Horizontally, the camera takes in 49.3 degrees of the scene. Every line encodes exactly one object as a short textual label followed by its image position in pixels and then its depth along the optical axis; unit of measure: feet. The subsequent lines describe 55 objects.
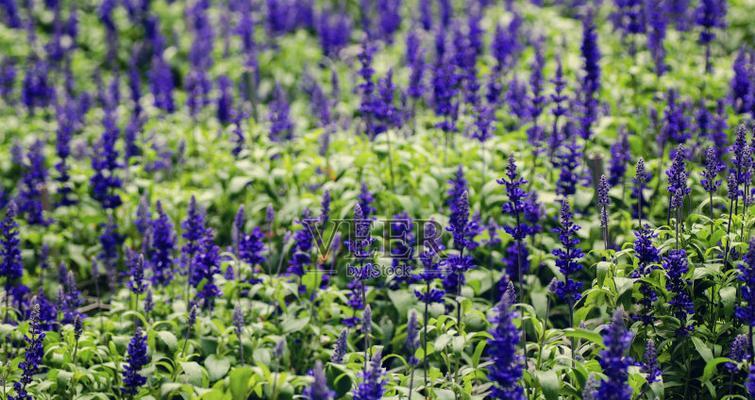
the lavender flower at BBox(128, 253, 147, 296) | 16.63
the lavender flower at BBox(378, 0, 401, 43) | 38.95
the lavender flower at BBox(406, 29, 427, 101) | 24.41
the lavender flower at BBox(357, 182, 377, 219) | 19.29
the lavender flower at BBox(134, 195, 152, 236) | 21.59
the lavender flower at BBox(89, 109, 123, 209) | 23.59
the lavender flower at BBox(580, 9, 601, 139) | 22.27
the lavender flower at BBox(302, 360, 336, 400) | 10.85
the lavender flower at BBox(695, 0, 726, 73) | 26.22
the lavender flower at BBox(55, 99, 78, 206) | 24.50
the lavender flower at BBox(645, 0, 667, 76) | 26.40
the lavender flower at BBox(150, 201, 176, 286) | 19.48
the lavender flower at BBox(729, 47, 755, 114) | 22.97
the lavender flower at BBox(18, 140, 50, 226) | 23.83
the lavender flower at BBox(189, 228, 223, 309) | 17.99
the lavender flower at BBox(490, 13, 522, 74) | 26.73
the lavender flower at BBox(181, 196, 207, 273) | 18.15
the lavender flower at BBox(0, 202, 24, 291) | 18.26
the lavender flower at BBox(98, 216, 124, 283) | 21.84
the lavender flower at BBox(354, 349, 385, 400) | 11.79
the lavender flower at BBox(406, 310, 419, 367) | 12.98
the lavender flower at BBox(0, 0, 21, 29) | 43.65
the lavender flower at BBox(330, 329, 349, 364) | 13.89
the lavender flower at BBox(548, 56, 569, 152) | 21.13
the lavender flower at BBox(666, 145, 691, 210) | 14.84
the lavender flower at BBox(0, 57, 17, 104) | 35.96
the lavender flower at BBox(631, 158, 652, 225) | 15.51
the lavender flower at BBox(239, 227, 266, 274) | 18.62
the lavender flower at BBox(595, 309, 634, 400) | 11.15
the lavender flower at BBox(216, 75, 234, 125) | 31.58
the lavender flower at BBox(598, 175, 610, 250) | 14.56
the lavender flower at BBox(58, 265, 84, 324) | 17.67
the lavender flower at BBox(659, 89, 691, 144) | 22.13
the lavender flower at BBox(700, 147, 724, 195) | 15.02
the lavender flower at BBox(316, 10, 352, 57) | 36.78
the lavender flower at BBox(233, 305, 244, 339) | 14.24
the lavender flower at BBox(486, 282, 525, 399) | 11.55
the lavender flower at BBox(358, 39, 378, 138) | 21.72
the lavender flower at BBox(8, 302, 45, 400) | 14.58
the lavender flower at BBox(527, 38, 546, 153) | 22.13
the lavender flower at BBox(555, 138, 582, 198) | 20.26
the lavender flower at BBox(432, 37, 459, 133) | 22.79
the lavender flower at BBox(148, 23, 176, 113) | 32.48
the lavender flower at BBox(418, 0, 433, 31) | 37.88
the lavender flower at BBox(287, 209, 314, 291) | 18.22
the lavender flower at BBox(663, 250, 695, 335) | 14.15
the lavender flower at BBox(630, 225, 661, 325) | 14.39
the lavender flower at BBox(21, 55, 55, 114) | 33.53
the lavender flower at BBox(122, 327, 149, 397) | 15.05
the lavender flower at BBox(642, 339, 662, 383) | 13.08
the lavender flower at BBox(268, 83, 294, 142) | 26.12
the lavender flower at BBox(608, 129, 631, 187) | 21.02
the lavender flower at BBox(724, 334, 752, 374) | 13.13
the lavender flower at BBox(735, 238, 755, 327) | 12.62
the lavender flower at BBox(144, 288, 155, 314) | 17.11
